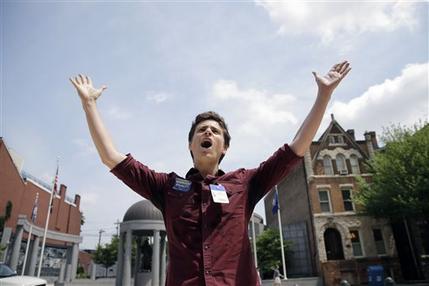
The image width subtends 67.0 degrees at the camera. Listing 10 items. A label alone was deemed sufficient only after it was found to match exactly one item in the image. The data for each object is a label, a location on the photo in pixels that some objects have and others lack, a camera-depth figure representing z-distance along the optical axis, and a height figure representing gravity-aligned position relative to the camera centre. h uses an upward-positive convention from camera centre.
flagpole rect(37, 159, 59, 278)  23.23 +6.01
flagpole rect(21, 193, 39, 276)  24.28 +3.83
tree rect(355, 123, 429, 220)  20.94 +5.44
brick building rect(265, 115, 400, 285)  24.91 +3.37
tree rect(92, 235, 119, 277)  44.69 +2.29
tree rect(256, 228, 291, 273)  26.23 +1.33
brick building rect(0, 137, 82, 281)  25.77 +6.35
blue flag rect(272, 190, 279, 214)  23.23 +4.17
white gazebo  15.96 +1.15
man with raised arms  1.91 +0.50
